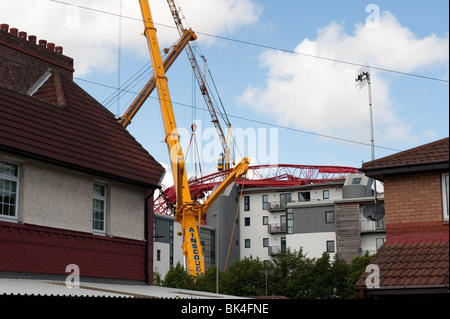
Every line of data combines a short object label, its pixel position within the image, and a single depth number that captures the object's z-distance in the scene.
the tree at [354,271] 66.56
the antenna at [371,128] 28.12
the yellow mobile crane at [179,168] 44.19
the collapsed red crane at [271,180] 101.75
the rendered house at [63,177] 20.08
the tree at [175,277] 74.41
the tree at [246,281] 68.38
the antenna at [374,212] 21.67
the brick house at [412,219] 18.06
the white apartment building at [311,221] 84.44
